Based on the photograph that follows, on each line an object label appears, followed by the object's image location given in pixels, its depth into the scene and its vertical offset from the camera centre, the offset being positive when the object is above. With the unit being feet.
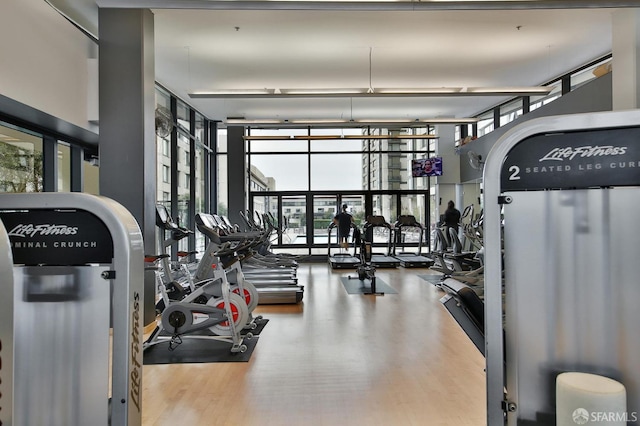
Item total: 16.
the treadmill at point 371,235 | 33.35 -1.53
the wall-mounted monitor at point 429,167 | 38.84 +4.60
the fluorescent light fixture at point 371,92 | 22.33 +6.70
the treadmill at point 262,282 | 14.83 -3.59
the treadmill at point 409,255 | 34.30 -3.64
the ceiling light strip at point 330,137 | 30.74 +6.07
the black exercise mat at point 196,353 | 12.69 -4.34
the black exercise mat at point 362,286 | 23.58 -4.22
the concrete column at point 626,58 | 16.60 +6.39
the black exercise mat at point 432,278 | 27.03 -4.21
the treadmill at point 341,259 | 33.61 -3.62
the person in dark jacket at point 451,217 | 31.48 -0.10
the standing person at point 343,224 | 35.40 -0.66
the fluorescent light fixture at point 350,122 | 28.96 +6.68
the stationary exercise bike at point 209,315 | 13.46 -3.22
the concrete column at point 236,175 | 39.55 +3.97
